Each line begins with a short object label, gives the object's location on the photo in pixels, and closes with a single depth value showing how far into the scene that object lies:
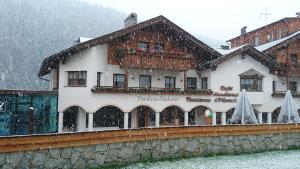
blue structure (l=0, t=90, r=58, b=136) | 14.90
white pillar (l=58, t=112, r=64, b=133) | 16.81
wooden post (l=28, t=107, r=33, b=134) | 15.49
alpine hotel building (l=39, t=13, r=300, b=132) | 16.55
